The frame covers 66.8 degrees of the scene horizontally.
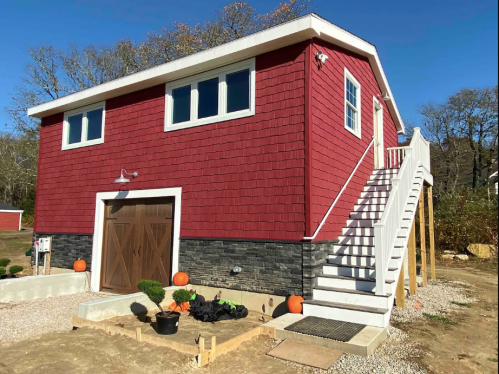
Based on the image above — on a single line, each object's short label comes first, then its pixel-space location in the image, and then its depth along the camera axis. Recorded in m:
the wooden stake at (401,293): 6.80
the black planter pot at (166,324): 5.08
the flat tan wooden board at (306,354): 4.16
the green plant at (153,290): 5.18
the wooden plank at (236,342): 4.39
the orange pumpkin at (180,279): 7.27
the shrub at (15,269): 9.03
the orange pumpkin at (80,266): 9.22
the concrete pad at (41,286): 7.79
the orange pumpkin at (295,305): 5.77
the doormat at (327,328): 4.64
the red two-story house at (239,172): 6.32
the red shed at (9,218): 29.33
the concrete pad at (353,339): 4.30
